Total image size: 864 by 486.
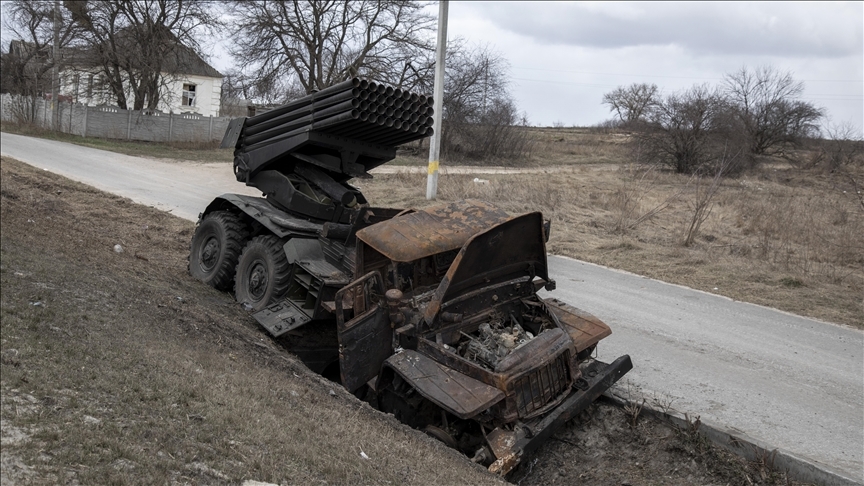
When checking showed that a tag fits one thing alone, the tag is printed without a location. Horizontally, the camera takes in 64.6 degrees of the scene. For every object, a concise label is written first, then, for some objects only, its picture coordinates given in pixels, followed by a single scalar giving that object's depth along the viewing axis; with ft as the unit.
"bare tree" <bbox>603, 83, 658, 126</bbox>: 213.25
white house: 103.50
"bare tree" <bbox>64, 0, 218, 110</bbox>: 100.99
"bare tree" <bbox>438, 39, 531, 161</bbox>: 117.60
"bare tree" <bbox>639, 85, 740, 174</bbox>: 95.66
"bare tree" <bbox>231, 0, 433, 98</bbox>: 101.60
